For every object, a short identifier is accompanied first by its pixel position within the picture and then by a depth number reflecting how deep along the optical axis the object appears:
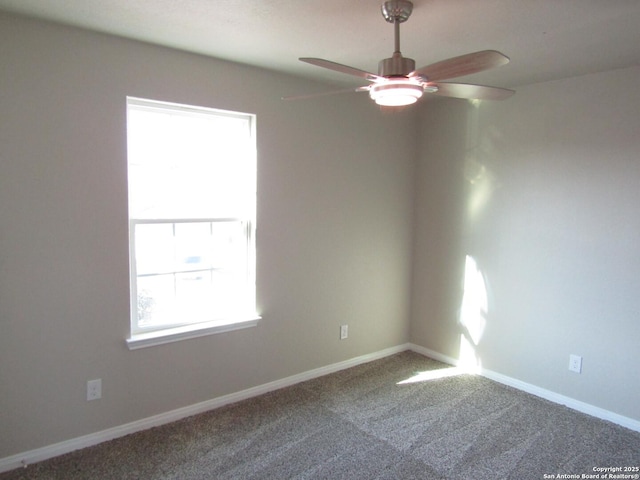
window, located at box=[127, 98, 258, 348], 2.72
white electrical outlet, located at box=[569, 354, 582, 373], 3.10
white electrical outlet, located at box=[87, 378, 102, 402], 2.52
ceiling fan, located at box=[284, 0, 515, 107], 1.60
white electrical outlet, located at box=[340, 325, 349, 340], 3.73
